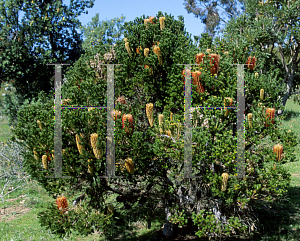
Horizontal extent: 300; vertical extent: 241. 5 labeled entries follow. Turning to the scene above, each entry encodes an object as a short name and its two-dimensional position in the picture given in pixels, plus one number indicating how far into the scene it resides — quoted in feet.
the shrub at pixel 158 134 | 13.43
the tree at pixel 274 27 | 28.55
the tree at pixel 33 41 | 45.32
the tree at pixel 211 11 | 98.58
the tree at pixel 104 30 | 75.60
